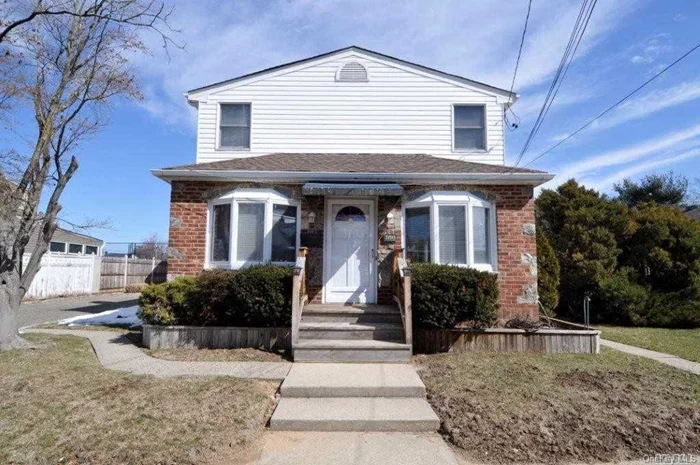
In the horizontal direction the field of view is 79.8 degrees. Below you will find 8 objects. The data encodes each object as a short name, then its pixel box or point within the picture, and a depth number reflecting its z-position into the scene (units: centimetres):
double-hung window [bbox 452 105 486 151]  1095
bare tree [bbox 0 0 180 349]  695
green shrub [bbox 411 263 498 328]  703
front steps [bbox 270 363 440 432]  426
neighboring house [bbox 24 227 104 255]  2519
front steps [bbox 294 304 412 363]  647
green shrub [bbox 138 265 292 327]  711
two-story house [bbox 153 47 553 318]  862
